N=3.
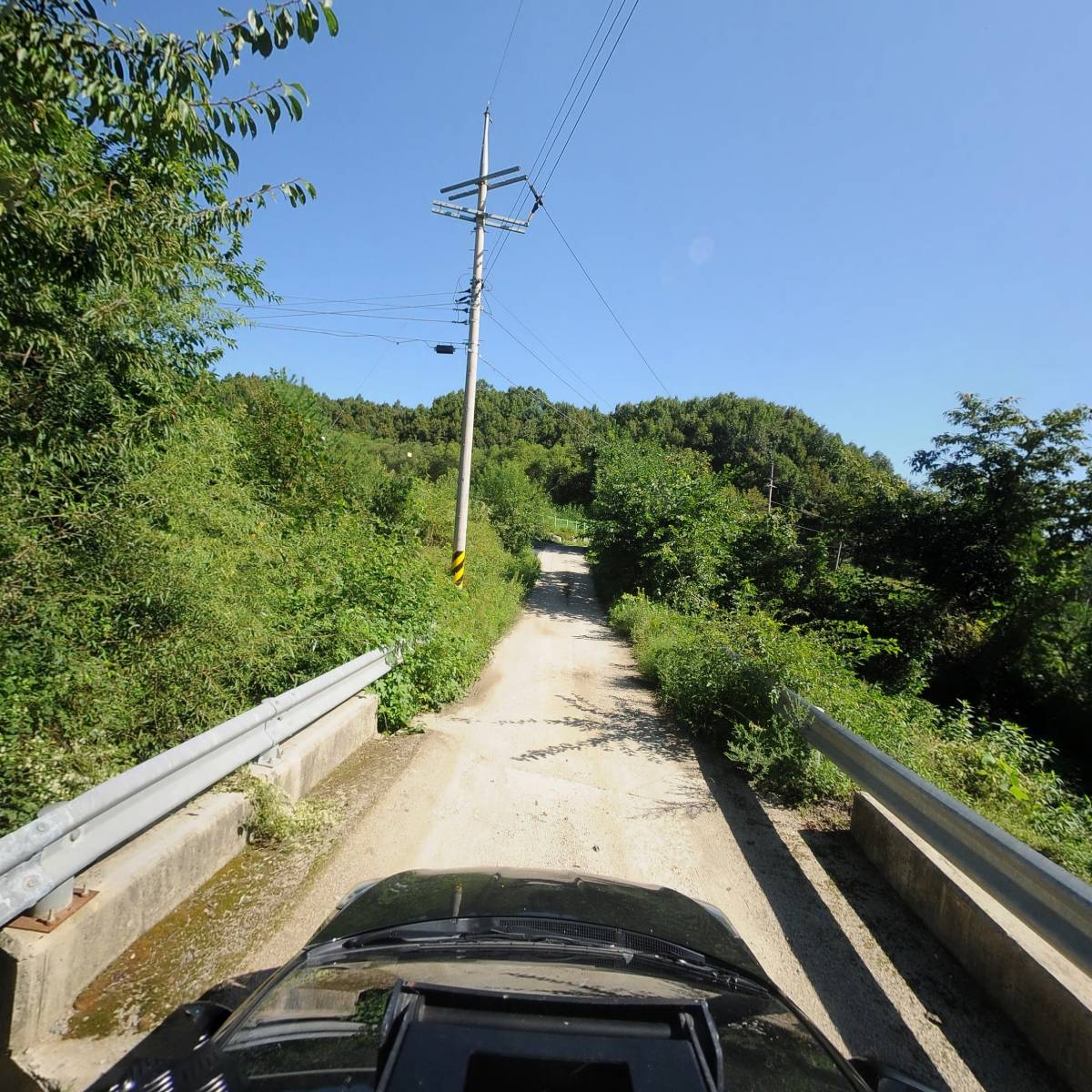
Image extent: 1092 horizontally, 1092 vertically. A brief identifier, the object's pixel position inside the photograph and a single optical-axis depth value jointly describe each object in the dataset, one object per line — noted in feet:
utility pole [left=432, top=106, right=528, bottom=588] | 48.75
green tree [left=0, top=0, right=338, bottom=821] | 8.88
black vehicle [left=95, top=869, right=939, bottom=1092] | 3.86
